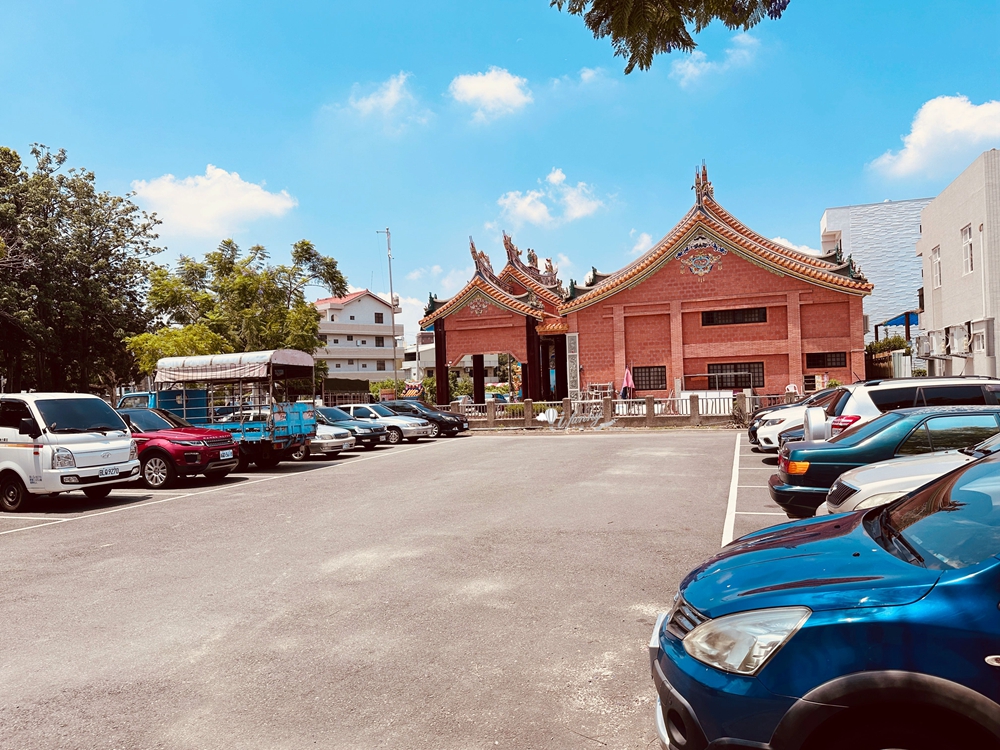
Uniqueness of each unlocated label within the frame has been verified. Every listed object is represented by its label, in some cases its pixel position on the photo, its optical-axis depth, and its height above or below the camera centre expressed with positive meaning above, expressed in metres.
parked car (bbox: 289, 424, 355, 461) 19.55 -1.48
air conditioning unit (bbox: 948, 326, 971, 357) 23.78 +1.00
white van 11.34 -0.84
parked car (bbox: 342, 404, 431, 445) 25.05 -1.29
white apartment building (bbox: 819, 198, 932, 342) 54.38 +9.42
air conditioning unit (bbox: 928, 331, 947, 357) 26.46 +1.04
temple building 30.25 +2.79
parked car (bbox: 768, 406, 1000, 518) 7.61 -0.81
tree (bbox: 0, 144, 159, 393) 32.25 +5.62
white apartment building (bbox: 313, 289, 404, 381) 61.25 +4.59
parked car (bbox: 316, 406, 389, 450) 22.58 -1.20
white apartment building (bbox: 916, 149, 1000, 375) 21.09 +3.33
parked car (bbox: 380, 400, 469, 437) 27.65 -1.20
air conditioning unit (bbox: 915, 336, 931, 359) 28.89 +1.08
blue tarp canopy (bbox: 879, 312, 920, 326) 46.79 +3.46
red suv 14.05 -1.13
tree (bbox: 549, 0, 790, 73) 4.27 +2.23
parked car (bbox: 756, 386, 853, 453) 16.78 -1.12
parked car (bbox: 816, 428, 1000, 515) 5.93 -0.93
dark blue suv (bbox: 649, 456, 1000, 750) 2.26 -0.94
